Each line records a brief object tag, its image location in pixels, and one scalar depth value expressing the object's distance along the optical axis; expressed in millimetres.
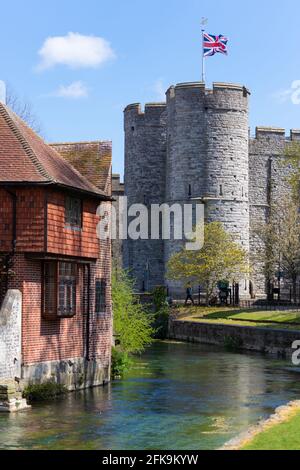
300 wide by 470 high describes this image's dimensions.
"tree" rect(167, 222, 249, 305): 64750
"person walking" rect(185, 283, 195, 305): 64812
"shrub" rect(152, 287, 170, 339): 58250
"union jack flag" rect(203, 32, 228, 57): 65938
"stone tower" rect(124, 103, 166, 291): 77875
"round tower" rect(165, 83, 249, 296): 70312
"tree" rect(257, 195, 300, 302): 68312
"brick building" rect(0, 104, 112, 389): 26031
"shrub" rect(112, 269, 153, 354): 36281
